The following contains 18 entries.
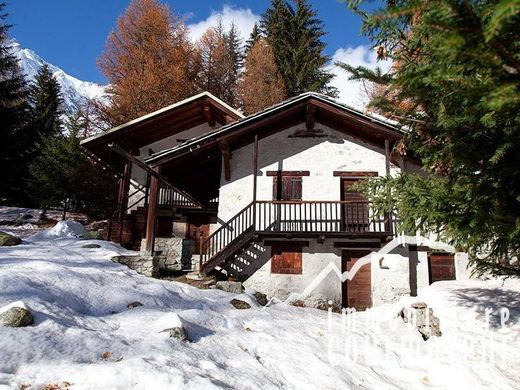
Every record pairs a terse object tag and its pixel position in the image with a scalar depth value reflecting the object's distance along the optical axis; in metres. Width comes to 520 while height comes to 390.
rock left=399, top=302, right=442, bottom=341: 8.07
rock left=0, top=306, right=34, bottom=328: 5.11
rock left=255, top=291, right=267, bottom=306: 10.08
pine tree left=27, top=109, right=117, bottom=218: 19.36
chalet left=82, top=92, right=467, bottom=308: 12.19
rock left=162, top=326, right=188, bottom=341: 5.95
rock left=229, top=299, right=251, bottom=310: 8.90
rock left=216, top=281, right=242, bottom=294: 10.38
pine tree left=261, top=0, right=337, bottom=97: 26.06
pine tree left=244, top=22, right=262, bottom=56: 32.72
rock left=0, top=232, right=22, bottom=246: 11.34
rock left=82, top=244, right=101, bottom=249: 12.23
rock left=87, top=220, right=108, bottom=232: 19.50
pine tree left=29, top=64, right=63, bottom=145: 28.02
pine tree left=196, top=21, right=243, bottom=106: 24.86
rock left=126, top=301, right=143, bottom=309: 7.39
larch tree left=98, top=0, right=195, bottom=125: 20.83
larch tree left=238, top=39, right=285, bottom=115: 24.66
